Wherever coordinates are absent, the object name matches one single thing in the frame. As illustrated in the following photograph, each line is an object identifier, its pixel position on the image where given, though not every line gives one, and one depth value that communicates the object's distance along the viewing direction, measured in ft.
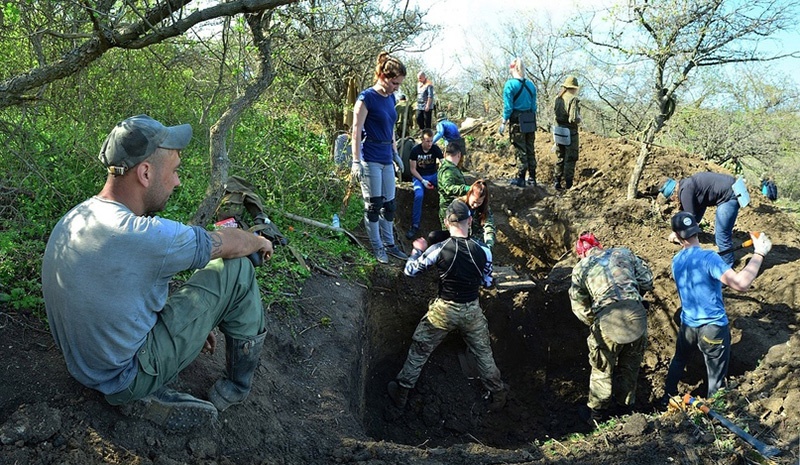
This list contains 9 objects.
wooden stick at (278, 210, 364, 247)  21.35
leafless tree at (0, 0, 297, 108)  11.34
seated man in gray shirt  8.16
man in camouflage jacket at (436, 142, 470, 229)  24.12
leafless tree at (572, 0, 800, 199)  26.23
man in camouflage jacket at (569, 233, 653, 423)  16.93
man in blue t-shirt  15.90
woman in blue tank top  18.47
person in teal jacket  28.91
